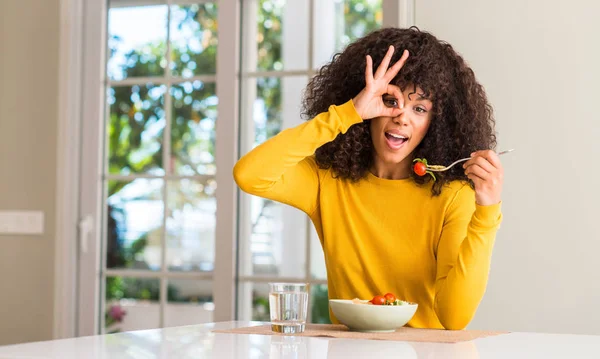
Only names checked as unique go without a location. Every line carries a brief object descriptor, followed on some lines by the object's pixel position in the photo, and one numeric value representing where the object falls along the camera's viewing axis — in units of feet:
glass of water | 5.37
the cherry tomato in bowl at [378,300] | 5.61
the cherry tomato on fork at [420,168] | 6.55
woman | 6.67
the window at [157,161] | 12.37
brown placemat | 5.21
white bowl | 5.47
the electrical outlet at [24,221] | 12.29
